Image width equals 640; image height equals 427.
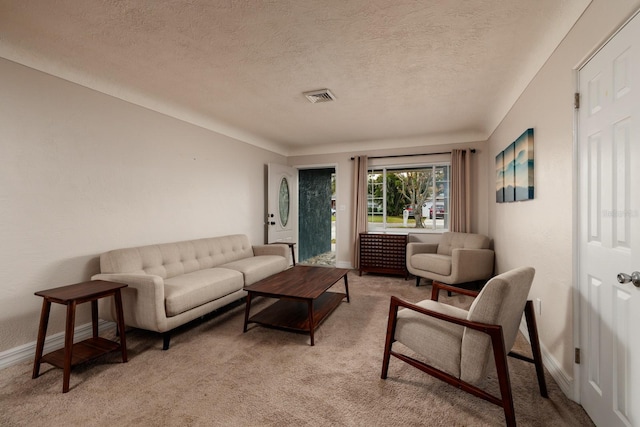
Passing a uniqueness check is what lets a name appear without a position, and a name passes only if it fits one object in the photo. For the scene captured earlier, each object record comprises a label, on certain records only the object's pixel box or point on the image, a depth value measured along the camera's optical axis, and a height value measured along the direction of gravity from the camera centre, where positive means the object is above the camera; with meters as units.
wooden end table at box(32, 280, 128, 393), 1.88 -0.81
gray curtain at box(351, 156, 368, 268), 5.30 +0.28
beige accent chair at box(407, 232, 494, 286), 3.72 -0.63
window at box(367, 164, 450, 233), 5.09 +0.28
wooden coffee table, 2.55 -0.81
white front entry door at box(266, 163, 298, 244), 5.19 +0.19
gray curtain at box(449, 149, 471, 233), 4.66 +0.39
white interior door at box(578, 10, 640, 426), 1.21 -0.07
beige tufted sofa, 2.32 -0.63
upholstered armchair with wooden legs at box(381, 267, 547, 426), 1.46 -0.70
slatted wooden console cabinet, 4.78 -0.68
